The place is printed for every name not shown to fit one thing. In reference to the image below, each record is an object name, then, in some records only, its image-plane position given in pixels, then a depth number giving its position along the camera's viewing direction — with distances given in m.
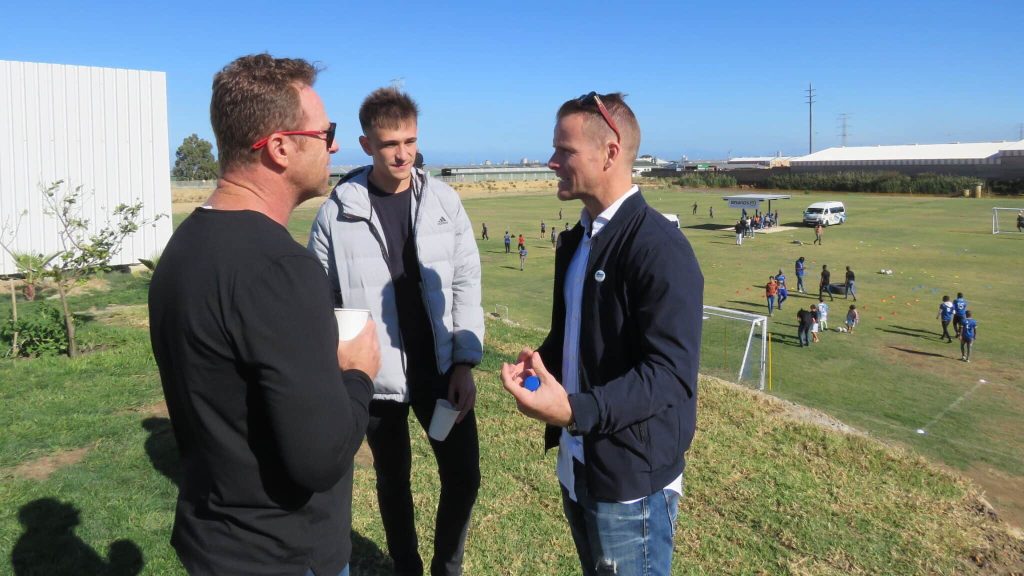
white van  41.31
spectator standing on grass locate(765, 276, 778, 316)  18.98
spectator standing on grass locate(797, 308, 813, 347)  15.49
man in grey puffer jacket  3.12
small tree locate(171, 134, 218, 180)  80.81
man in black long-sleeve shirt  1.56
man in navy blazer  2.05
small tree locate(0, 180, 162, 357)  8.75
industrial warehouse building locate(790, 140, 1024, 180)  66.12
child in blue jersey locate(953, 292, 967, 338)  14.97
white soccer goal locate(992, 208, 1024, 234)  38.34
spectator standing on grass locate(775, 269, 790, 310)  19.66
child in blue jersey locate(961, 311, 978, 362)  13.99
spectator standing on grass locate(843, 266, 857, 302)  20.94
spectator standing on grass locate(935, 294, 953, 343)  16.08
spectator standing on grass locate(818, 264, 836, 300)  20.94
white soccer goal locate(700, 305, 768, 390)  12.36
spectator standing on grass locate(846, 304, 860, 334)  16.89
